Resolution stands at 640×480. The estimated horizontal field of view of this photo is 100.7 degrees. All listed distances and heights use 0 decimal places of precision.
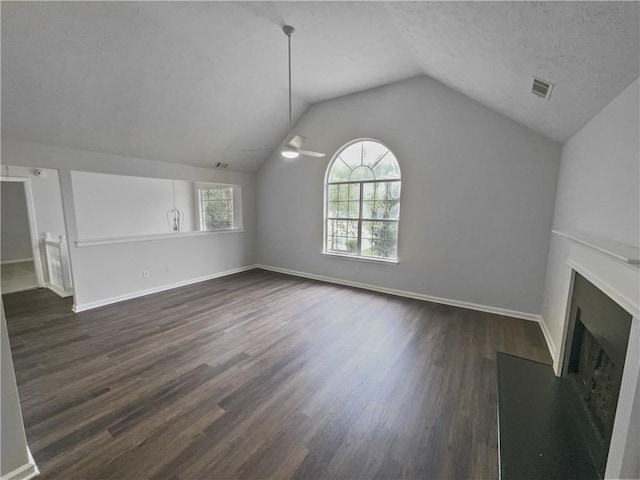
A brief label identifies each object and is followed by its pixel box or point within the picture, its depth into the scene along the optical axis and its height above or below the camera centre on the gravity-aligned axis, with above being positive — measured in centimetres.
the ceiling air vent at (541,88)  215 +103
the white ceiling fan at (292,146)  317 +74
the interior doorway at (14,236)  628 -76
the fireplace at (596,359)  148 -103
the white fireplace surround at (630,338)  118 -58
